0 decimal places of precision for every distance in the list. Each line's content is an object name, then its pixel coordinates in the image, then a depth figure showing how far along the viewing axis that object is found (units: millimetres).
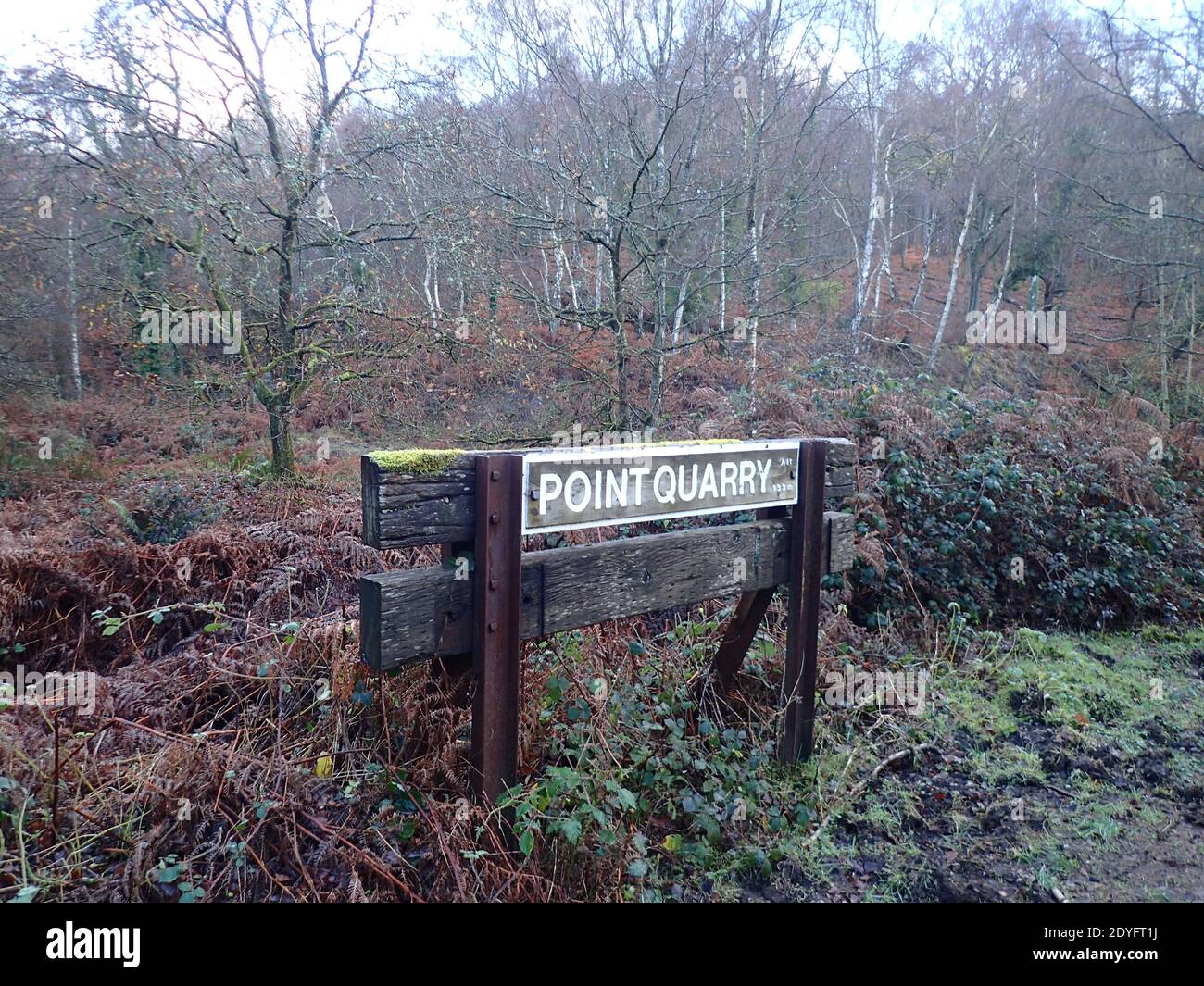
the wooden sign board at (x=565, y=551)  2717
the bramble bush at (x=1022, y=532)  7086
